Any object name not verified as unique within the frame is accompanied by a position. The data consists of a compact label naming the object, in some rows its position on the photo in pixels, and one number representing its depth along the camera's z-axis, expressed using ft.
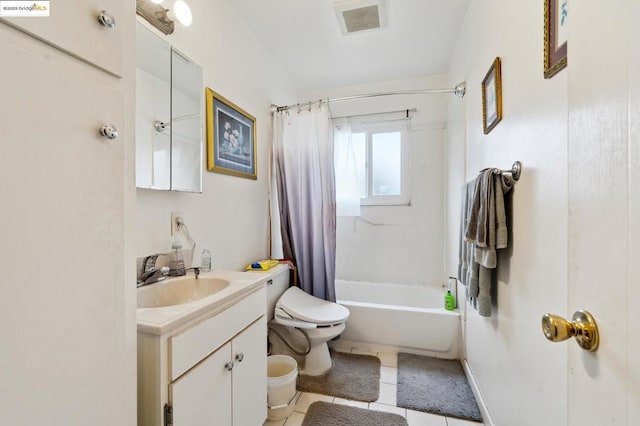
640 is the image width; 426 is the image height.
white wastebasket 4.90
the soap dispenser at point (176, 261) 4.25
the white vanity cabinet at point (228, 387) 2.82
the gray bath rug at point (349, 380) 5.63
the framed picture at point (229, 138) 5.20
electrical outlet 4.40
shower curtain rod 6.35
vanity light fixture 3.86
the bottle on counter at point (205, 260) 4.92
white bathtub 6.88
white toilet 5.89
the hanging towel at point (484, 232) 3.74
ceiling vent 5.57
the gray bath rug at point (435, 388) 5.19
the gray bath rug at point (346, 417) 4.83
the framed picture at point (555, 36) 2.47
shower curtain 7.08
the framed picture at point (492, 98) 4.10
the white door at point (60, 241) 1.42
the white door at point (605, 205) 1.24
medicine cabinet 3.88
